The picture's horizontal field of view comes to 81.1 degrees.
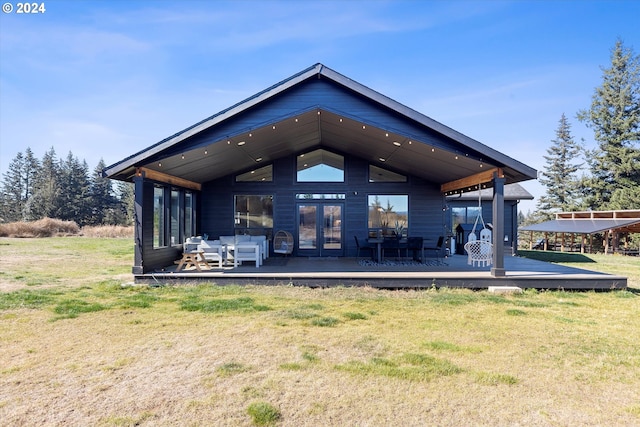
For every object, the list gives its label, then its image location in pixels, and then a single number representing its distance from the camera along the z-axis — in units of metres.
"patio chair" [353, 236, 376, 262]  9.68
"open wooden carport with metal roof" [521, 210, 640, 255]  16.64
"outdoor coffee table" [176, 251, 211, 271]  8.14
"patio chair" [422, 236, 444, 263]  9.73
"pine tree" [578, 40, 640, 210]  23.66
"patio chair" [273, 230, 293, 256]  10.82
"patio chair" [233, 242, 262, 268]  8.77
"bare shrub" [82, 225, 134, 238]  26.86
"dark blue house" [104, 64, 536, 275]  7.17
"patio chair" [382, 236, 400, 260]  9.59
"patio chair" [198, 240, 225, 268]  8.63
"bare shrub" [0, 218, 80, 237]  24.27
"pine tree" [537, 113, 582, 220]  30.64
